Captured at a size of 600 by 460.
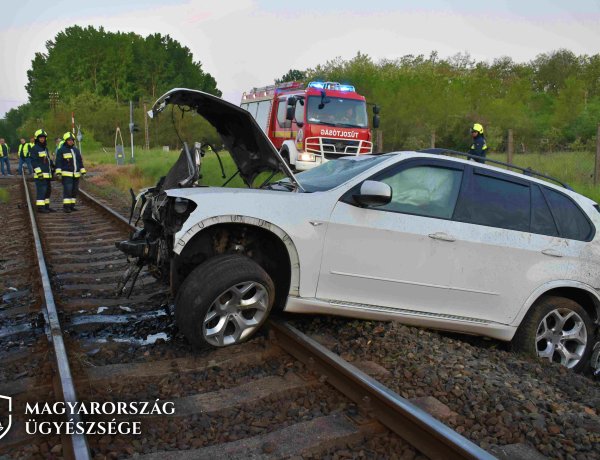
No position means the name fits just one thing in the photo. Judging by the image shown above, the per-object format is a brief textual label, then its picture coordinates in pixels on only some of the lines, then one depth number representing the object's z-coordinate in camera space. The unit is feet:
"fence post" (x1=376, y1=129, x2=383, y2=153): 60.13
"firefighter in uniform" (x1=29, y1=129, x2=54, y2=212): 43.27
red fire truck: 54.54
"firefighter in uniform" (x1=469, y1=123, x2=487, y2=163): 39.93
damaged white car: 14.44
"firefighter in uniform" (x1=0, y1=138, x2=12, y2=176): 97.35
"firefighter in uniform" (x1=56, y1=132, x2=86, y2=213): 43.70
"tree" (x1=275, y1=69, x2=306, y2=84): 333.54
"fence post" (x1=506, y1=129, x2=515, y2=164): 46.55
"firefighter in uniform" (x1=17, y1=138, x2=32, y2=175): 86.40
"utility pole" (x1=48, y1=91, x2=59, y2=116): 218.79
